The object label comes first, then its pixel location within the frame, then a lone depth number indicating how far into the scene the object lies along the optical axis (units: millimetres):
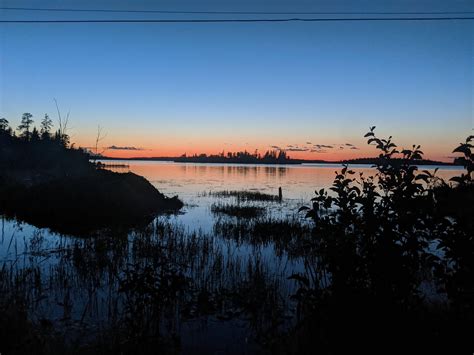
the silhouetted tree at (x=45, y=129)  69900
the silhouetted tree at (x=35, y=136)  64706
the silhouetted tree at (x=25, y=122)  92175
